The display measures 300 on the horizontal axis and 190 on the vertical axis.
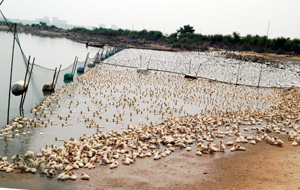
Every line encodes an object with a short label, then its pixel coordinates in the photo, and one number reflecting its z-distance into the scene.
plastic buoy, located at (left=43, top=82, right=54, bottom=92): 12.27
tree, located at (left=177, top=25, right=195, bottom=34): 71.31
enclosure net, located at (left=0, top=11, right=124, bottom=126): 9.40
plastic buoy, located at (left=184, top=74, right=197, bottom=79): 19.70
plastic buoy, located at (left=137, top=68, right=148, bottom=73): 20.61
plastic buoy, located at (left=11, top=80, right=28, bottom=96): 9.81
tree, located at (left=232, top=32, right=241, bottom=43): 57.68
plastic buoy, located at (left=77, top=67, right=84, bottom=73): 18.20
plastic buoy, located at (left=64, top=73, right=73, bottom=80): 15.41
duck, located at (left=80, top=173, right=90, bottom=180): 5.37
